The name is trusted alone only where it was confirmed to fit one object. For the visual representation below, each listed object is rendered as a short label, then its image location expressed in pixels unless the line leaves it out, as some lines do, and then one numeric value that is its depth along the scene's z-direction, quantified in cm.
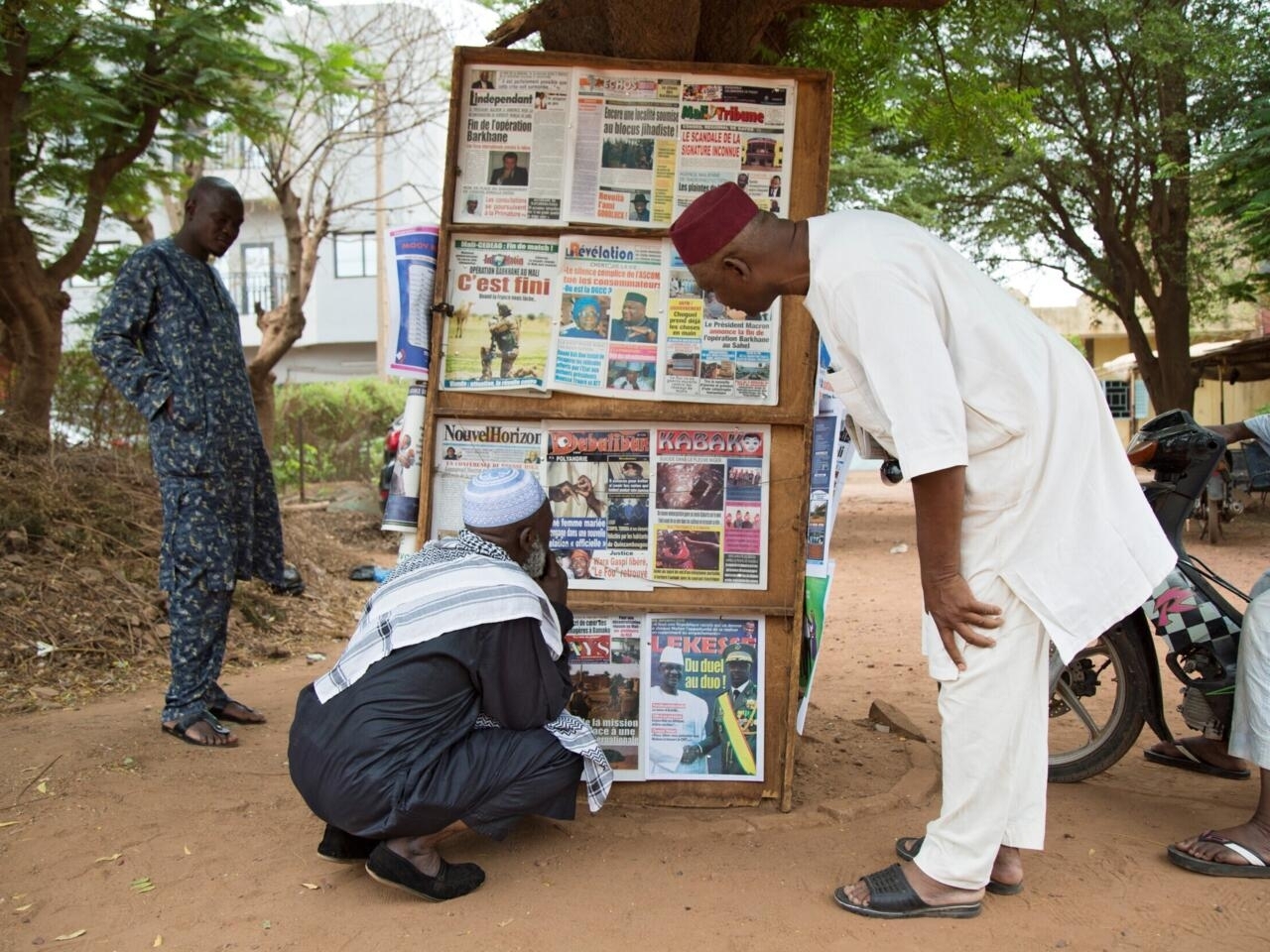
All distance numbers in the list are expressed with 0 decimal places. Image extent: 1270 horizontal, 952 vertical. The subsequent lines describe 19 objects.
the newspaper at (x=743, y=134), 346
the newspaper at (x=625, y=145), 346
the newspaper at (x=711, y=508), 346
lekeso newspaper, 345
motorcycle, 338
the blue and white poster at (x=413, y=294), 345
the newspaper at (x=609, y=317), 345
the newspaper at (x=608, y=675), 347
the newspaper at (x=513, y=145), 348
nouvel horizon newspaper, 349
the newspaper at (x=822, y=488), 367
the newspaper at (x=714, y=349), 344
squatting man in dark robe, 271
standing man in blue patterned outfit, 397
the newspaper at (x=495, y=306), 348
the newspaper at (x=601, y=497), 347
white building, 2166
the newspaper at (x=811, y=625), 359
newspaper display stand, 343
